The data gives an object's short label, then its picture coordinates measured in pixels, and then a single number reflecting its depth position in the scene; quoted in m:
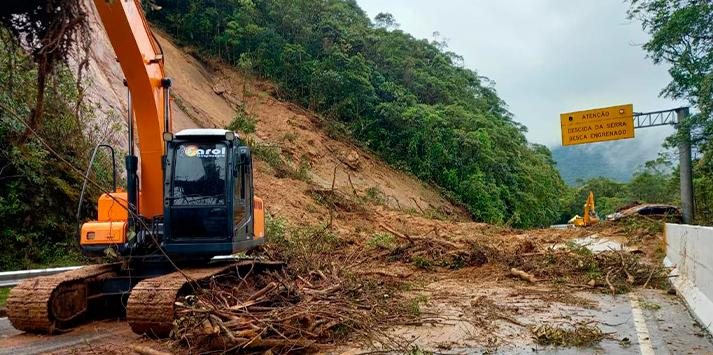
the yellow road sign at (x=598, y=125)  25.28
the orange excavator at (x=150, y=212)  7.71
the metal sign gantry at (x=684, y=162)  20.90
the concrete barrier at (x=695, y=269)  8.05
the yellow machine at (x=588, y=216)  32.50
